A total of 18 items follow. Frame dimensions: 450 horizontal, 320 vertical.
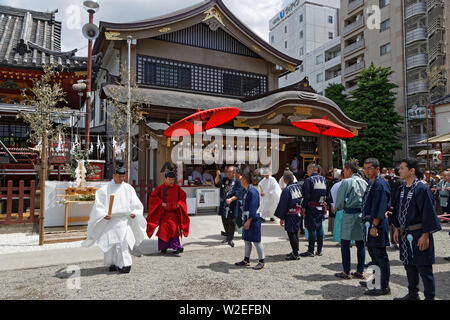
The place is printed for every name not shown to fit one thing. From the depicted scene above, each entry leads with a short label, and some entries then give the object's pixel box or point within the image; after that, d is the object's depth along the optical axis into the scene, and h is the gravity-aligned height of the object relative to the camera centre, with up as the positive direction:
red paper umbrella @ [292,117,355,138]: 11.62 +1.89
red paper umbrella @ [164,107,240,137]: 9.79 +1.84
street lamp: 11.74 +5.87
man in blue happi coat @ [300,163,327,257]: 6.66 -0.69
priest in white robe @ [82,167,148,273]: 5.48 -0.89
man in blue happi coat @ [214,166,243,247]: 7.39 -0.71
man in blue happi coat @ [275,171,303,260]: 6.32 -0.78
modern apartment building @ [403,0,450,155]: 29.06 +12.08
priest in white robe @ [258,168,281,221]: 11.12 -0.67
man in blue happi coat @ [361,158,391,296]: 4.45 -0.77
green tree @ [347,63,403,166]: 26.27 +4.93
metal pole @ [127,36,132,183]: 10.62 +2.36
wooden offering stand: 9.05 -0.65
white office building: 48.48 +24.19
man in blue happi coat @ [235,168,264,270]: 5.75 -0.93
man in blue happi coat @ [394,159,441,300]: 3.89 -0.68
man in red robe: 6.72 -0.87
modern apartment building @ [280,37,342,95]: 43.04 +16.49
